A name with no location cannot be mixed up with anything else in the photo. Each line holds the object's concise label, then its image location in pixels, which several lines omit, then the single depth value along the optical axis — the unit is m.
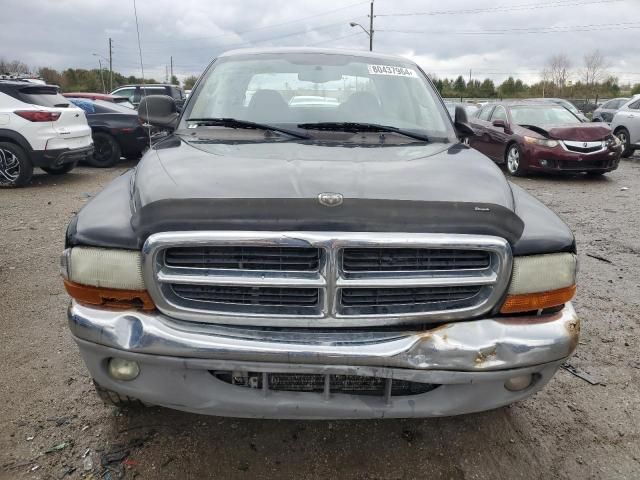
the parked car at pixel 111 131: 10.96
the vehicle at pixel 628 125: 13.31
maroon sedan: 10.06
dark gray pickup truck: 1.90
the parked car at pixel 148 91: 15.54
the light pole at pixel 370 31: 41.06
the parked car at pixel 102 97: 12.30
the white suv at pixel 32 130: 8.45
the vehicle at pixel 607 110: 20.59
